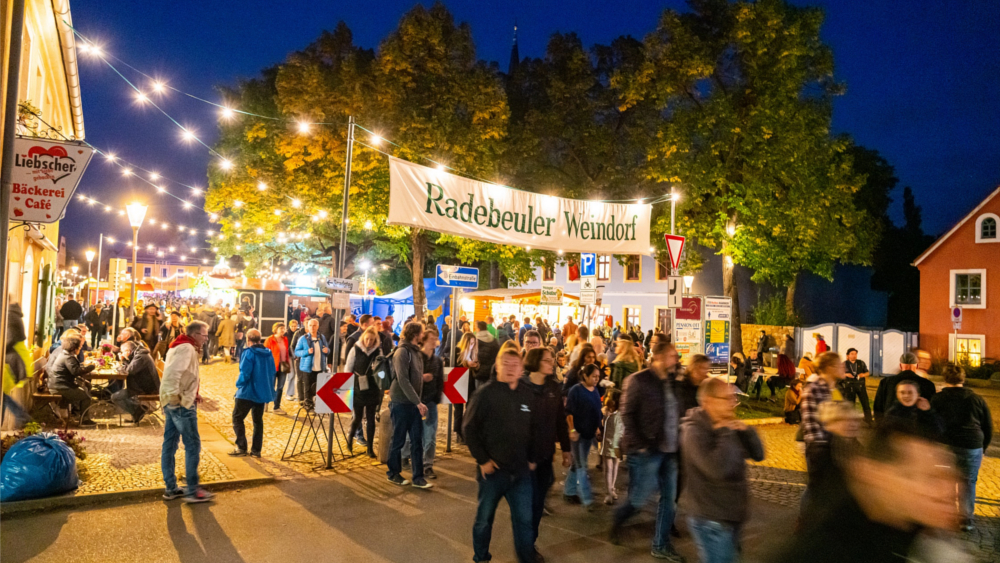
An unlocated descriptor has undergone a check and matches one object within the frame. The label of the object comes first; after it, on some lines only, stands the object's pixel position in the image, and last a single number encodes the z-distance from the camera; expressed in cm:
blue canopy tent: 2786
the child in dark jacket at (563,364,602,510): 708
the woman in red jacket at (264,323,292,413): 1323
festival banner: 888
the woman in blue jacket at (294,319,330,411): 1259
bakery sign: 598
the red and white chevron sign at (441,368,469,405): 954
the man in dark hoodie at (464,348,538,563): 500
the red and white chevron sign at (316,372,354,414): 862
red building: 2843
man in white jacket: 698
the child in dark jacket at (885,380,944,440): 615
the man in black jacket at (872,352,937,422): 662
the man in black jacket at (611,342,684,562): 571
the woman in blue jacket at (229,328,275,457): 897
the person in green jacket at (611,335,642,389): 799
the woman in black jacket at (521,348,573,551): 542
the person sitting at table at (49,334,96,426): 1032
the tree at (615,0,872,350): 2136
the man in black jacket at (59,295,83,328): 1708
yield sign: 1220
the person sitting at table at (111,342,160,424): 1100
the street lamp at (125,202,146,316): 1614
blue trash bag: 657
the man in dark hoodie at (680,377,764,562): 393
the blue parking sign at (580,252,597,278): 1423
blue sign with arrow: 1195
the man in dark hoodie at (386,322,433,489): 775
